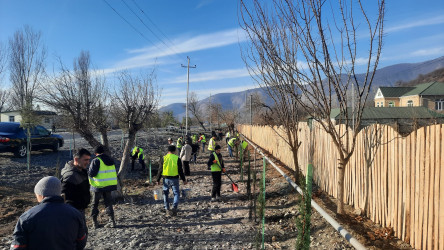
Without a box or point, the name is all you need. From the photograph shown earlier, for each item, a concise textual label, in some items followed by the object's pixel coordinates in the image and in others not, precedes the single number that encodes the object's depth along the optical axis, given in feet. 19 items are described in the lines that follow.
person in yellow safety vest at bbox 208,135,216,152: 41.78
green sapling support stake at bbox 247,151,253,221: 21.02
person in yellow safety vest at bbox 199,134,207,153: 66.41
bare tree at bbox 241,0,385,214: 13.64
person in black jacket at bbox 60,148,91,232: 15.83
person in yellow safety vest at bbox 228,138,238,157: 53.36
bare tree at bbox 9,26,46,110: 106.11
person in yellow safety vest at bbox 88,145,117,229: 19.60
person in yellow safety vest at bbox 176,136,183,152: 52.35
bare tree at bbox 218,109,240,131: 165.95
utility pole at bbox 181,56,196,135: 93.21
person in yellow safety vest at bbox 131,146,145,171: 44.16
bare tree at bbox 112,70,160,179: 29.22
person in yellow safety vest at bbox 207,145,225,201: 26.84
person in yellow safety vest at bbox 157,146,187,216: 22.65
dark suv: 44.70
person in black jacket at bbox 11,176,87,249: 8.44
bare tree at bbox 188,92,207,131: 155.04
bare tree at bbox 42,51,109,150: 26.81
